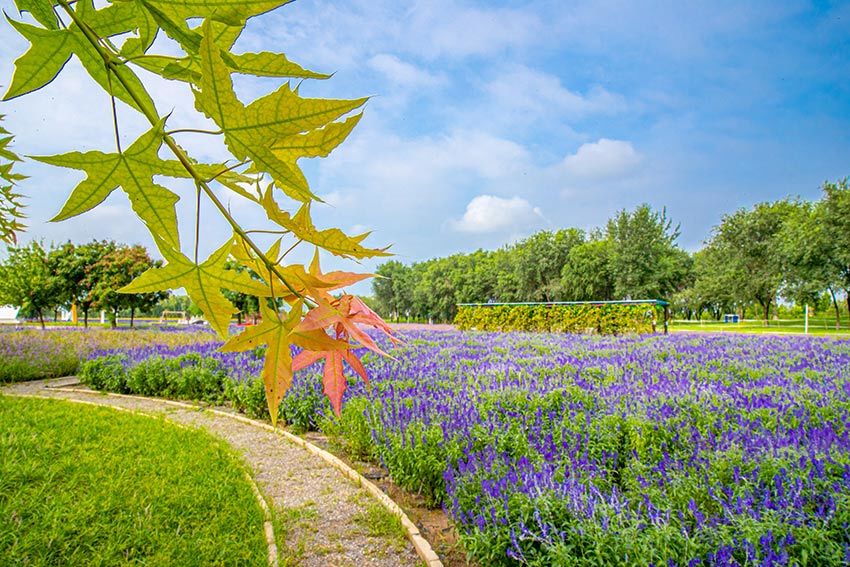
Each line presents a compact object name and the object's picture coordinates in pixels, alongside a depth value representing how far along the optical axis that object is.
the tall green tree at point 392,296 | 62.97
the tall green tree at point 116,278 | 21.34
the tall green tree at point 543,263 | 43.06
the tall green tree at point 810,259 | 29.00
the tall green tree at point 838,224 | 27.70
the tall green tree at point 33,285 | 20.54
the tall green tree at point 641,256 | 35.78
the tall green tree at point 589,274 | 38.66
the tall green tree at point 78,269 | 22.55
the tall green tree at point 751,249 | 36.34
